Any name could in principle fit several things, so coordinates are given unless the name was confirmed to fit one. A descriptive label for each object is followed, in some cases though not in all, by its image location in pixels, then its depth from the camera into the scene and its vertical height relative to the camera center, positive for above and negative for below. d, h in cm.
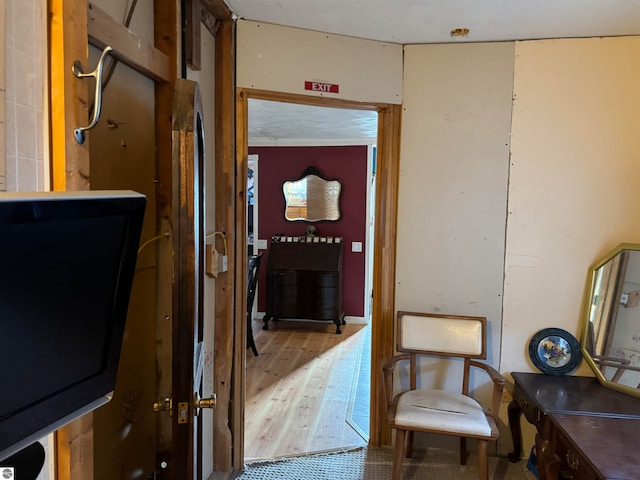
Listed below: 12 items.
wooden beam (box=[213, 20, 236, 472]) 221 -17
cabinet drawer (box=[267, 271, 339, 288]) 513 -74
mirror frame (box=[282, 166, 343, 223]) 555 +43
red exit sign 237 +68
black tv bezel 62 -29
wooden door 96 -14
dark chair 425 -70
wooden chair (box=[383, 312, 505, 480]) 209 -93
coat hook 90 +25
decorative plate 243 -72
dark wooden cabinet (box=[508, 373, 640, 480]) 166 -87
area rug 238 -138
